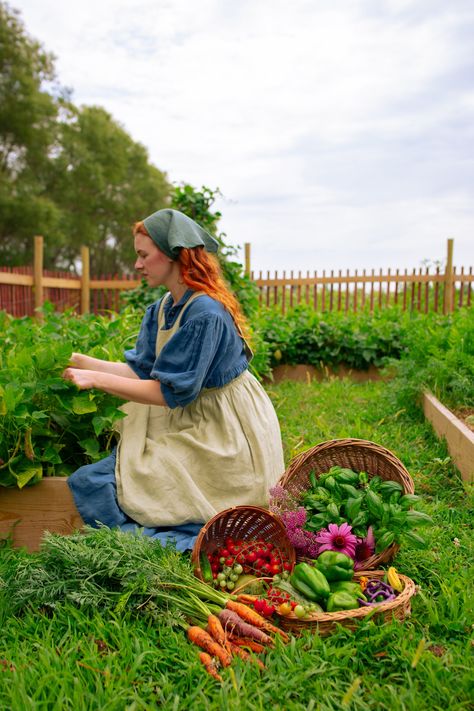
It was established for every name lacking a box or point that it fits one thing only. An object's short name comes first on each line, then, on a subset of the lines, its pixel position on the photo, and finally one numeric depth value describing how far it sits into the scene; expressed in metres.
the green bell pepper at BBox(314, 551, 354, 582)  2.17
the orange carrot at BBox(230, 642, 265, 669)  1.81
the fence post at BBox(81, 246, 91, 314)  13.70
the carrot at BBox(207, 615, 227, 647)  1.89
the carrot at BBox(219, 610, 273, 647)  1.91
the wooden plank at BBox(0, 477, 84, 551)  2.80
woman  2.61
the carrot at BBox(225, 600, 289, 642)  1.95
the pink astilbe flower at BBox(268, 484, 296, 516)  2.43
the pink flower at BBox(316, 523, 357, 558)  2.34
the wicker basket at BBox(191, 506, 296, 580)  2.39
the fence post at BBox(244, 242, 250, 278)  14.02
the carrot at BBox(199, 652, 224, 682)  1.77
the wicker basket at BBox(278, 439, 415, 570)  2.59
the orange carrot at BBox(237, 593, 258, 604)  2.08
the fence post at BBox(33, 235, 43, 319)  12.07
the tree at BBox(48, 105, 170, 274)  25.66
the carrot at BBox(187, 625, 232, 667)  1.83
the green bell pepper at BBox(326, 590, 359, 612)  2.04
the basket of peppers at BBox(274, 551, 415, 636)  1.96
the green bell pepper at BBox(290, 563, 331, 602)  2.08
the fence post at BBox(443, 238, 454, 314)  14.21
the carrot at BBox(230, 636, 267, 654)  1.90
